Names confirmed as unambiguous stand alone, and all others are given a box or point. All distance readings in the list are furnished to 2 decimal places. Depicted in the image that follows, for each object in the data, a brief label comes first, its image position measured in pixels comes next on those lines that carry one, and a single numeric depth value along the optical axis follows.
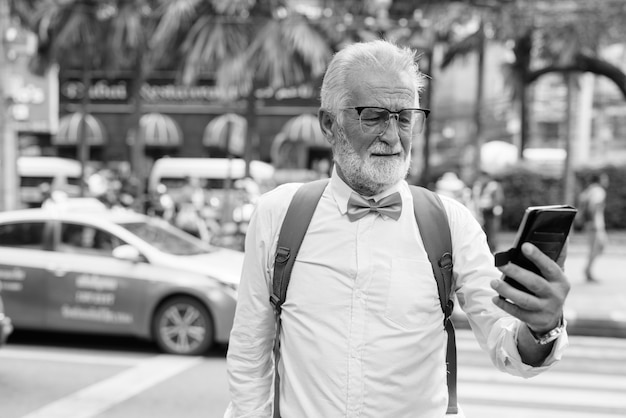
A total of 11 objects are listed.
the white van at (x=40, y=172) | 29.20
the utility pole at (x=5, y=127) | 12.66
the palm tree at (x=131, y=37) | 17.06
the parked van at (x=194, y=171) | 27.89
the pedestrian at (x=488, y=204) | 14.18
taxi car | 7.99
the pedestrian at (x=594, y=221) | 12.72
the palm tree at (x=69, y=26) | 17.19
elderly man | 2.11
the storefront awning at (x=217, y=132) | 33.80
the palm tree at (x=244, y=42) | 14.22
